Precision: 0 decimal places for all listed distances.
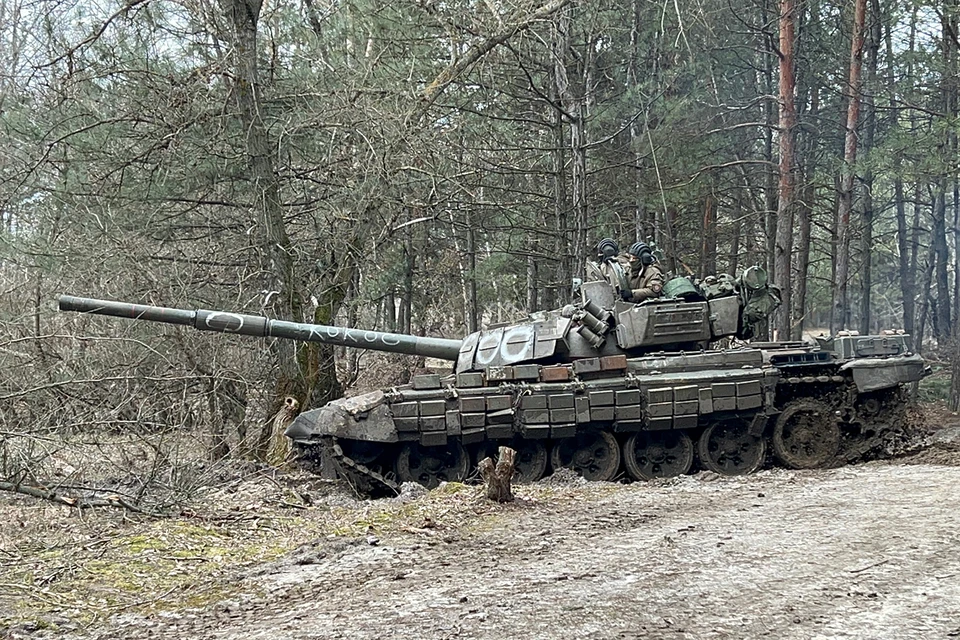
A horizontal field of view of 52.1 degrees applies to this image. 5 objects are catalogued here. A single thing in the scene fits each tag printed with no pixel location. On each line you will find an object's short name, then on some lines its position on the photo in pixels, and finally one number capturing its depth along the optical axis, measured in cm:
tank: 1104
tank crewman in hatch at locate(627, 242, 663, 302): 1194
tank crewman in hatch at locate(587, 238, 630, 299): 1190
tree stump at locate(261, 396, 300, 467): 1246
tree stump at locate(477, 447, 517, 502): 907
